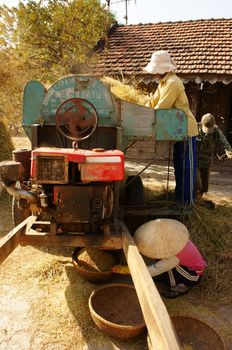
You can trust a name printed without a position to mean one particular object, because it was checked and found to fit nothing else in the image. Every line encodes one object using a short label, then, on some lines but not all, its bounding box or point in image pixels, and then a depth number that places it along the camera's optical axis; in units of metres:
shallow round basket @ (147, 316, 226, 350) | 2.64
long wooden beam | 1.72
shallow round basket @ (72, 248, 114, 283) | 3.42
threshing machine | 2.79
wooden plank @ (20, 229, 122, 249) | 3.05
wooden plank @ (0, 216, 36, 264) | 2.66
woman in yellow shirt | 4.15
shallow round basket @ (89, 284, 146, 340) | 2.67
